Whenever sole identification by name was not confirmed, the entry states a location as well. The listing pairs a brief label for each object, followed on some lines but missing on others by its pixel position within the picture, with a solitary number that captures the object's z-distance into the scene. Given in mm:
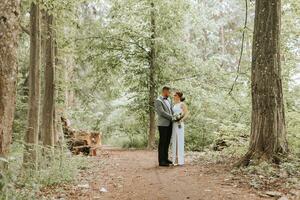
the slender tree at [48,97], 10359
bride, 10078
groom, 9938
